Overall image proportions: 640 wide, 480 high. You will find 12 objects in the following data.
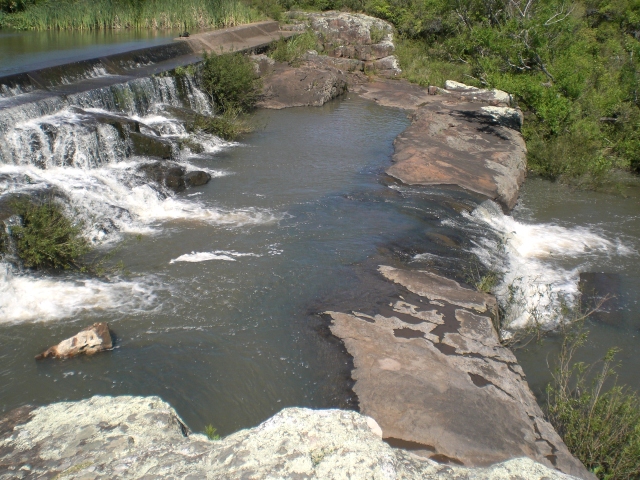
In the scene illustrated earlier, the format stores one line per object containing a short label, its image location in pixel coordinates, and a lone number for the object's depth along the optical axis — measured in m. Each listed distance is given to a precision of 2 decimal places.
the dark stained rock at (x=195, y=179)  10.38
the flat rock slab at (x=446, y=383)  4.02
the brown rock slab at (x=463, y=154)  10.40
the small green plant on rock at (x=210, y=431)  4.14
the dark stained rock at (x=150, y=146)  11.02
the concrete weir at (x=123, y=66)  11.41
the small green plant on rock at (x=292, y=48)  19.44
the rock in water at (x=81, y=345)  5.46
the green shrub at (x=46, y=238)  6.95
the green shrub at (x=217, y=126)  13.27
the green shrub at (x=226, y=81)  15.06
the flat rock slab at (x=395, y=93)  17.84
